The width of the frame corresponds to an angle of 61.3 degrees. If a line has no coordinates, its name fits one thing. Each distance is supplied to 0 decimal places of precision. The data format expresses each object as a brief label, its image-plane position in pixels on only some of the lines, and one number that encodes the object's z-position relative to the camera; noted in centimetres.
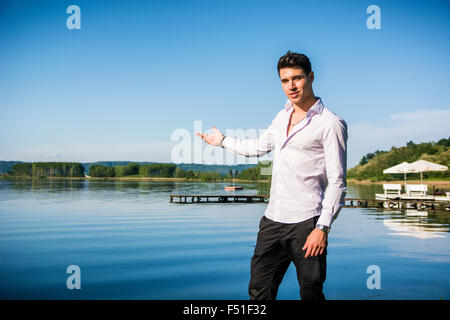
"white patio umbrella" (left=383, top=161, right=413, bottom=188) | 2381
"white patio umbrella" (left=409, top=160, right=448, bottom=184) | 2313
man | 202
